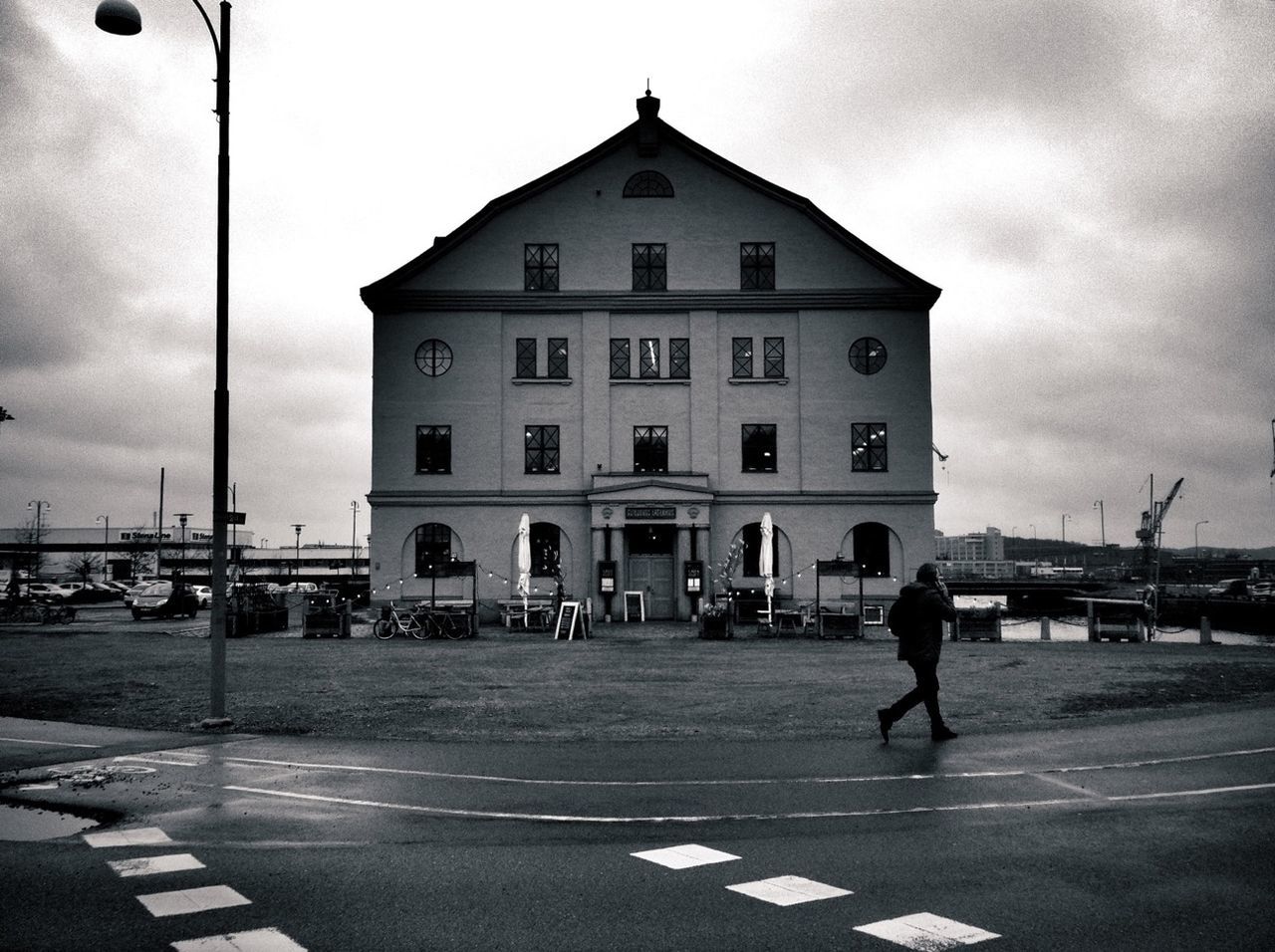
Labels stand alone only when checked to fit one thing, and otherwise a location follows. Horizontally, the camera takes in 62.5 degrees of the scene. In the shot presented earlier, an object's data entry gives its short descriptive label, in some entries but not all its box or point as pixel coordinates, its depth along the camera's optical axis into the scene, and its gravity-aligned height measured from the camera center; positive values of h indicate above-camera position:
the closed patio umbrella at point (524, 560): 31.73 -0.49
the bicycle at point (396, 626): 30.55 -2.39
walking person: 11.73 -1.12
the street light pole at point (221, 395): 13.13 +1.96
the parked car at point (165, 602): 45.38 -2.48
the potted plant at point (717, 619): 28.89 -2.14
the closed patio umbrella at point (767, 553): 31.30 -0.32
